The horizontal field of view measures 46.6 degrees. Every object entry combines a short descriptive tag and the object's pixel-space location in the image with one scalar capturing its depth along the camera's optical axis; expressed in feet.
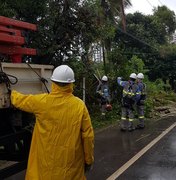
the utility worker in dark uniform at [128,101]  21.21
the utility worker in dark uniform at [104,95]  25.42
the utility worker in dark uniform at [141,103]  22.02
